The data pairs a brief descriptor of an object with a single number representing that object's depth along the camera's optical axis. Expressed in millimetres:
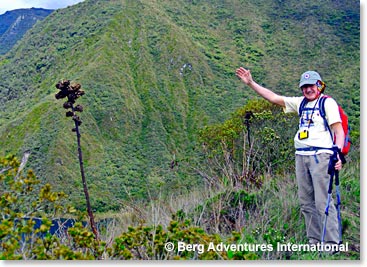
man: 3328
